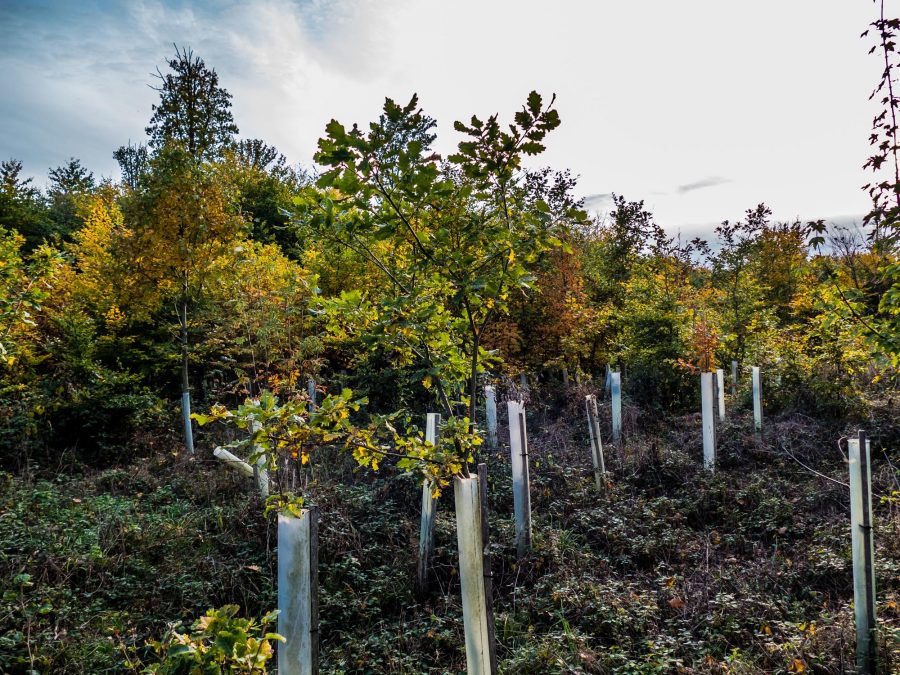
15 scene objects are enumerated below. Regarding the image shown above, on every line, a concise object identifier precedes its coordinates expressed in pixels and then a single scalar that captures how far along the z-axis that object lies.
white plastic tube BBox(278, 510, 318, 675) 2.12
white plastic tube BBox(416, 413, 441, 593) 4.36
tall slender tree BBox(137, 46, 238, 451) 7.93
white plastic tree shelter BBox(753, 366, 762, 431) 7.50
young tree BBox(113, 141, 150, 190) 36.88
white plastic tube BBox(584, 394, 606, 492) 6.21
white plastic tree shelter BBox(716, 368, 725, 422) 8.47
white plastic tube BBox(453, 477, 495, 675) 2.14
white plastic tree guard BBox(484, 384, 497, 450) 7.61
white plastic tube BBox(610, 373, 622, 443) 7.66
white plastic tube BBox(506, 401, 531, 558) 4.73
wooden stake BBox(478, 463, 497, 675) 2.18
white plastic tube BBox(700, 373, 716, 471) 6.61
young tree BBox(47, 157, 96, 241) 24.48
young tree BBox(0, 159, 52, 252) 19.61
